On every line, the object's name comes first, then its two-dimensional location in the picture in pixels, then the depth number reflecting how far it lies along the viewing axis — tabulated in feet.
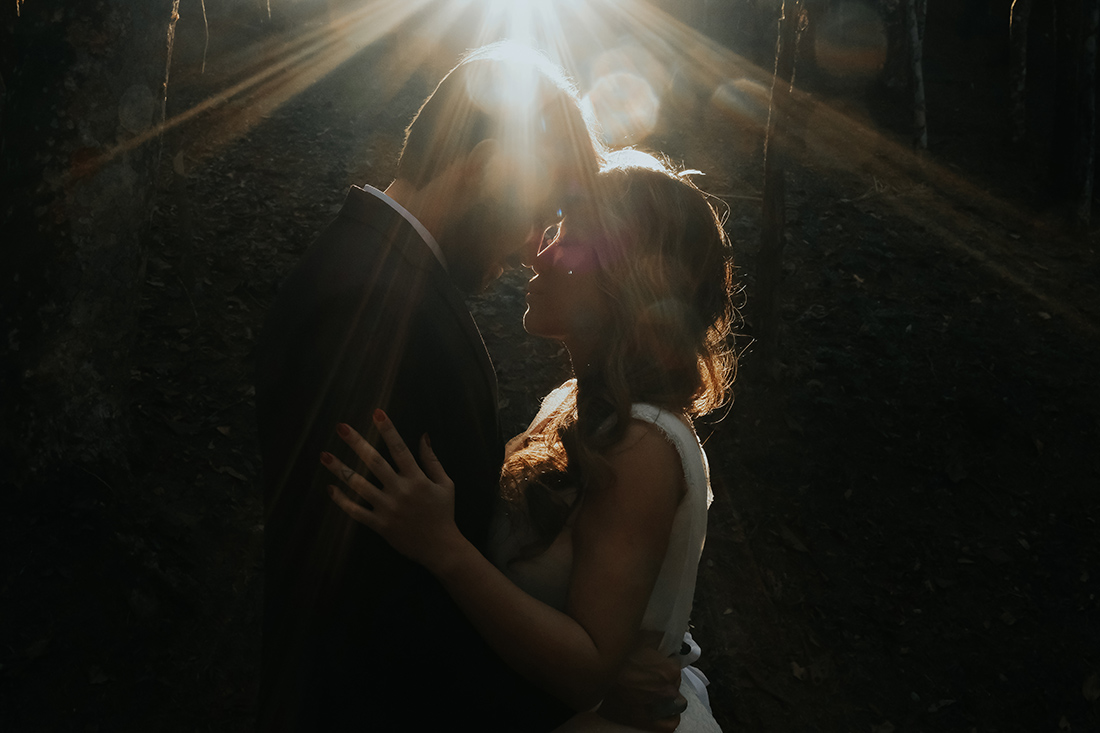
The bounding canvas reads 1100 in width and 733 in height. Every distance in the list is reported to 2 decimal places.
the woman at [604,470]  6.37
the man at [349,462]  6.38
